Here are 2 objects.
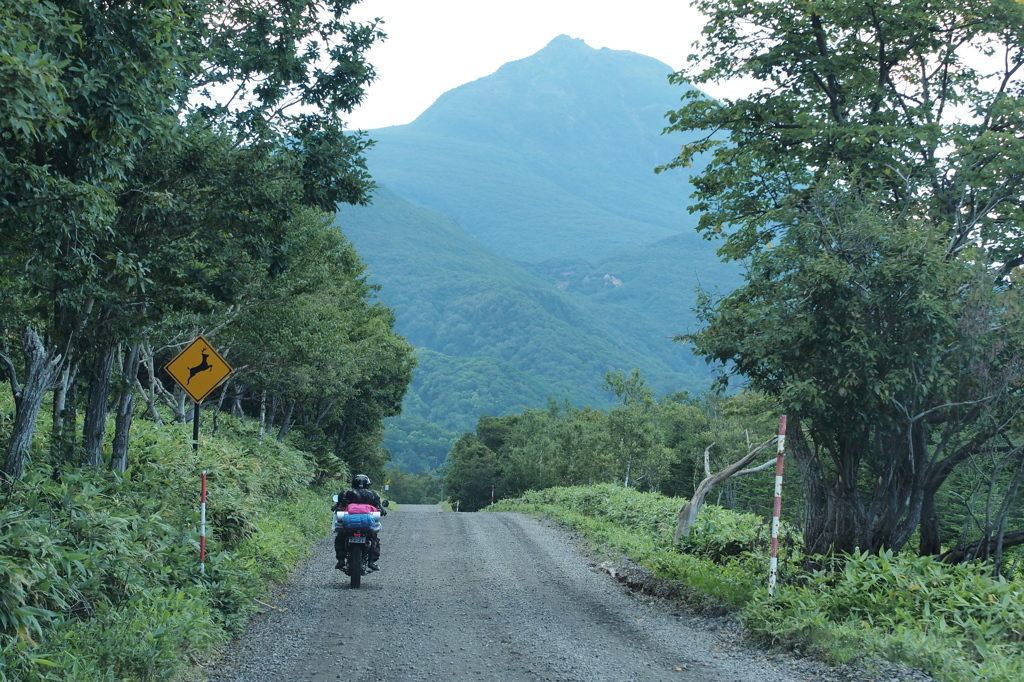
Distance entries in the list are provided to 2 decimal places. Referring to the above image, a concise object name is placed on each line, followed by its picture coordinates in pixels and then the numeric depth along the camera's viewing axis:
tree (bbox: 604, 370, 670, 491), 50.84
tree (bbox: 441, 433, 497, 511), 87.12
